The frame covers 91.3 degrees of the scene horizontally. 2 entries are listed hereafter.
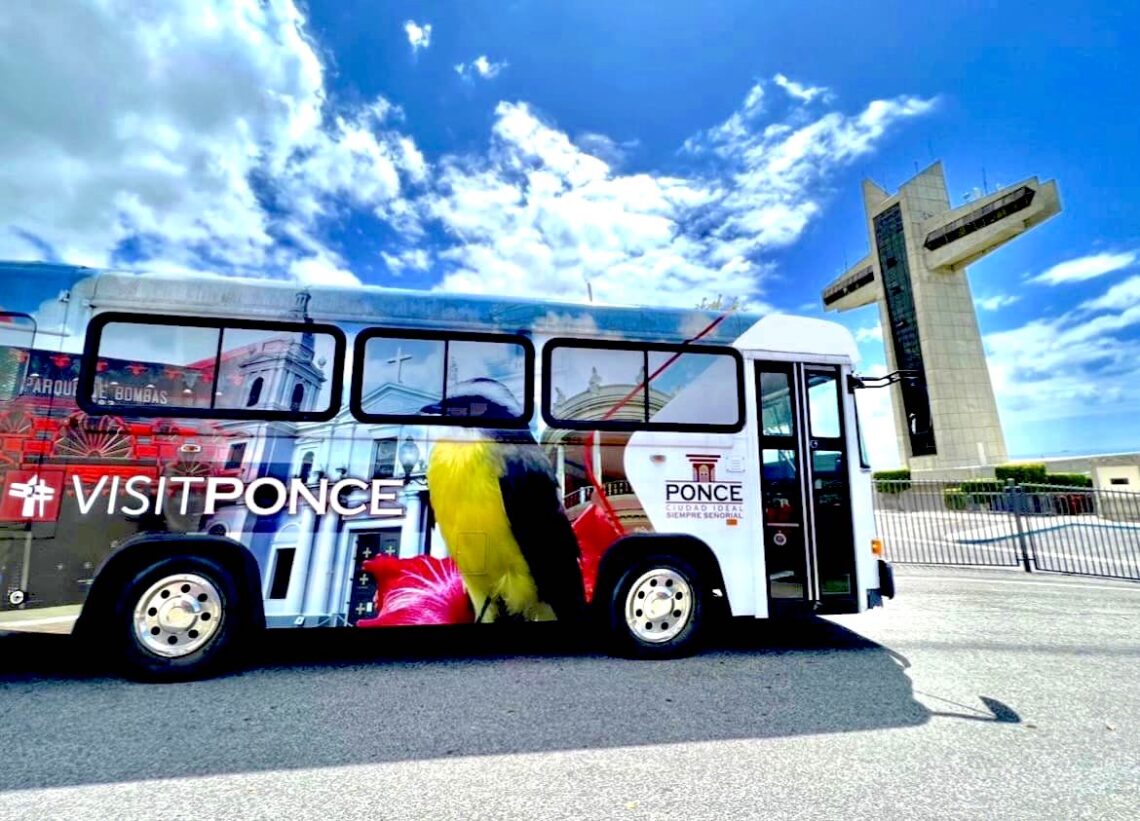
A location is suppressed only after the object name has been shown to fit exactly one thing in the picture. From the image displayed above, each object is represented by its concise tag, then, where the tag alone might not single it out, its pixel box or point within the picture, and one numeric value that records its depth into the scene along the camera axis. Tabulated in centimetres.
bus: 414
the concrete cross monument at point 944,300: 2856
